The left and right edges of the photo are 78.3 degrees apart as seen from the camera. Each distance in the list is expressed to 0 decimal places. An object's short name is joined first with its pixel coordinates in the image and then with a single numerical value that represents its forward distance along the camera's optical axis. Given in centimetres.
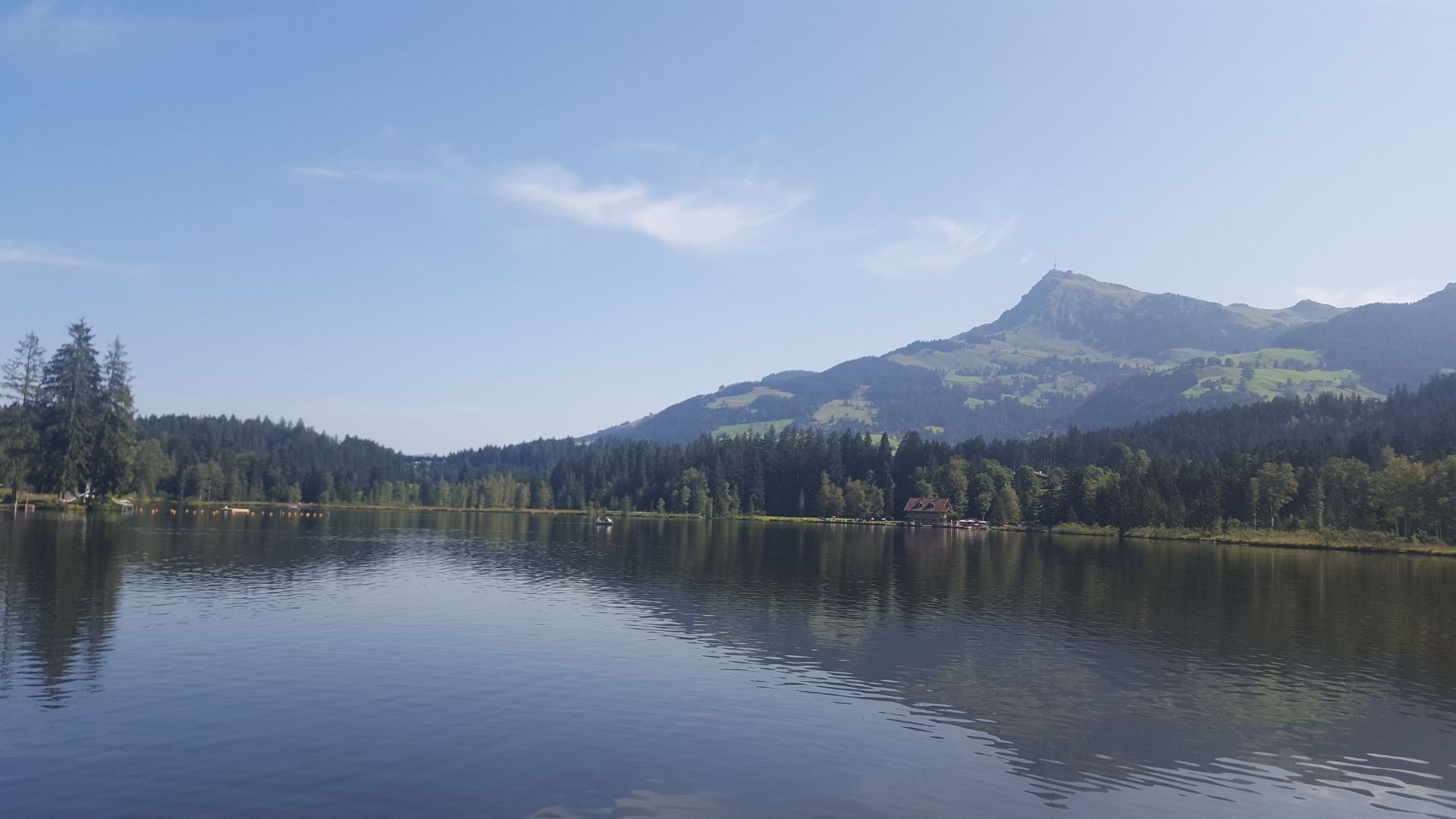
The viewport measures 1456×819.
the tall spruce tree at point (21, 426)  14862
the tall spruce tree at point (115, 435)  15075
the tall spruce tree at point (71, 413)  14600
